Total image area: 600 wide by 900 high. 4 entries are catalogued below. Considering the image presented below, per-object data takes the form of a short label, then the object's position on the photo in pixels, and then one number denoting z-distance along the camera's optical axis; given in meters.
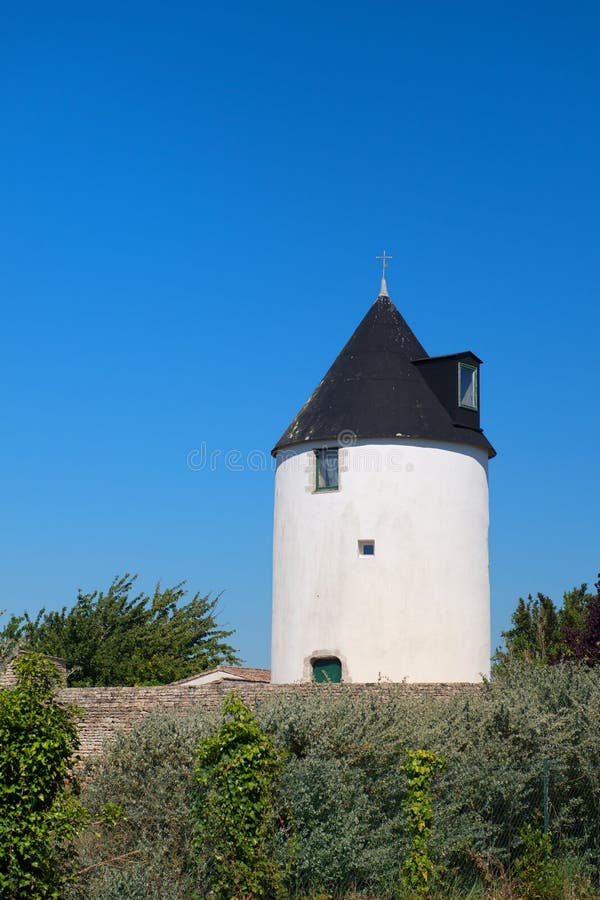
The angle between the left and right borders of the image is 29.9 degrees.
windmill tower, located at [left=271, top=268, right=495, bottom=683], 23.81
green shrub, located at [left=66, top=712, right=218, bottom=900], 10.74
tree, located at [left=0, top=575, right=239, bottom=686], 30.34
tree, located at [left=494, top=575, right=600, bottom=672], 29.77
